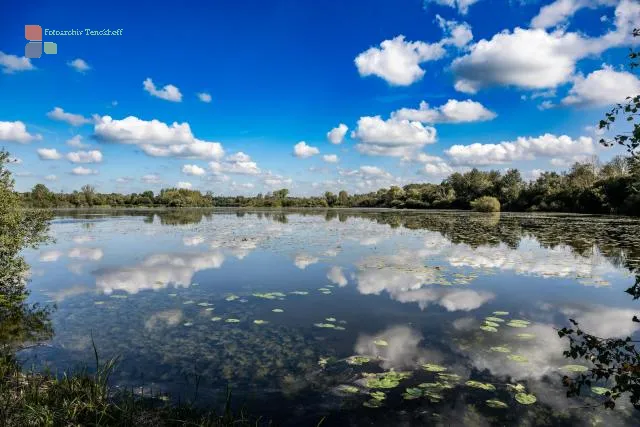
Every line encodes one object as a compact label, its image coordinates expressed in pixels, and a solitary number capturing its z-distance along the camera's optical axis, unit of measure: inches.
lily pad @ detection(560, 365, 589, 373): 232.4
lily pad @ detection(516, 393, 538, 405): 196.4
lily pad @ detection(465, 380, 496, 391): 210.4
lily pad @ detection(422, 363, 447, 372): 232.4
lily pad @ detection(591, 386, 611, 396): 207.5
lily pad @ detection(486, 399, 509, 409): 192.4
